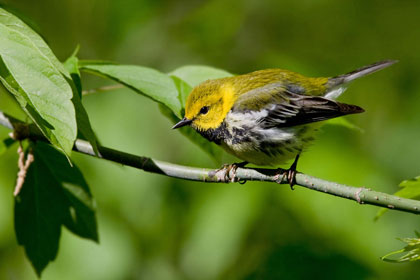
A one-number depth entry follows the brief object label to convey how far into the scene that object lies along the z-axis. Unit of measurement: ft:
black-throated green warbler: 21.04
